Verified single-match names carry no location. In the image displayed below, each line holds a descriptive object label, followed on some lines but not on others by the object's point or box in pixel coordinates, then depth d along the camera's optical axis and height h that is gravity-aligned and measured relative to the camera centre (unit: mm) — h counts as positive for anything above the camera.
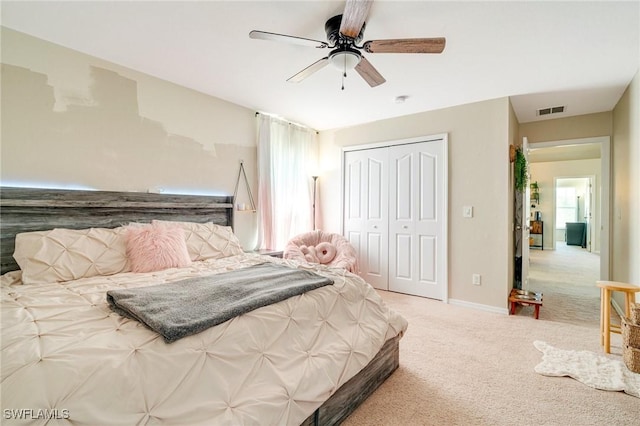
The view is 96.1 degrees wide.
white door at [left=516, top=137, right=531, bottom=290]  3629 -330
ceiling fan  1656 +1111
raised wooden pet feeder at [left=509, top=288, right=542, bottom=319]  3193 -995
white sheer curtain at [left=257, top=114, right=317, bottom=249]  3918 +487
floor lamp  4834 +203
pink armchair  3791 -523
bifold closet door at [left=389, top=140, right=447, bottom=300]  3805 -101
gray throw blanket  1128 -413
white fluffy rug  1928 -1159
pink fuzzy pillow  2154 -281
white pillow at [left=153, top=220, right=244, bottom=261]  2631 -279
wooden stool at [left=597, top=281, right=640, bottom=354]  2396 -790
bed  856 -512
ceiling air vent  3736 +1346
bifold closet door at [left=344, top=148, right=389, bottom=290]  4285 +31
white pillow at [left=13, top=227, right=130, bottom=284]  1835 -285
